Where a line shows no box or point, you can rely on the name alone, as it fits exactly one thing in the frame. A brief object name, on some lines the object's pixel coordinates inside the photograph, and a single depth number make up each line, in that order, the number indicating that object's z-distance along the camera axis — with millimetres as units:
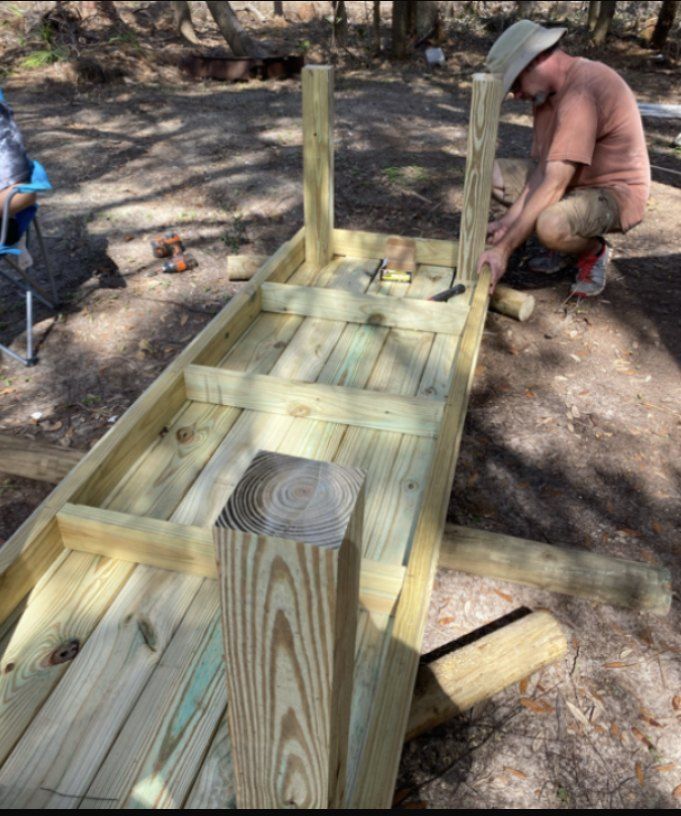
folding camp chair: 3930
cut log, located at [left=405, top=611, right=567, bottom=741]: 2199
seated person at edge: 4023
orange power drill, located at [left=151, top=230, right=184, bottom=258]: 5426
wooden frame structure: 1785
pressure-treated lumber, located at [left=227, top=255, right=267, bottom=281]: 4934
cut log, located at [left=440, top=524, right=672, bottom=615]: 2558
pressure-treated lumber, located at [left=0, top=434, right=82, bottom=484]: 3109
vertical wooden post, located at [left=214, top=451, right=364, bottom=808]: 914
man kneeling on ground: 4070
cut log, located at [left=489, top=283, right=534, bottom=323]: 4457
